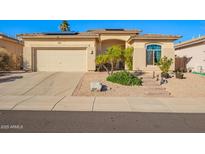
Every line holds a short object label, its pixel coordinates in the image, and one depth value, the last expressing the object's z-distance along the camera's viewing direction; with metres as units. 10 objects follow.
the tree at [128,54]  11.70
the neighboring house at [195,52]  15.81
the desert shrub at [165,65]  11.90
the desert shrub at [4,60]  13.79
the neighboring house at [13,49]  16.47
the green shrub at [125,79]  10.03
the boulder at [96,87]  8.89
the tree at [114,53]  11.37
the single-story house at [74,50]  14.86
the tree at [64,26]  26.47
